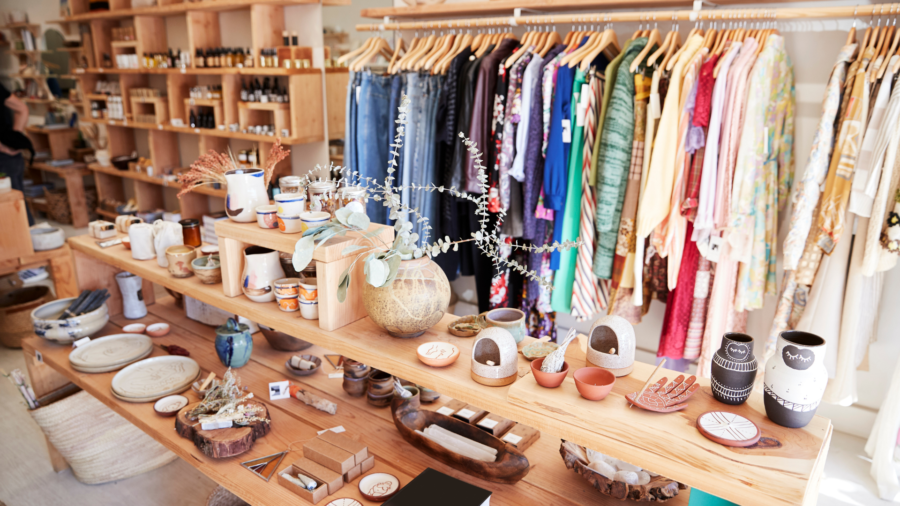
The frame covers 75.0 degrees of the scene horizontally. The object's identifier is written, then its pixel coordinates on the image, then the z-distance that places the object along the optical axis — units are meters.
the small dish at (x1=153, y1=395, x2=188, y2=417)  1.81
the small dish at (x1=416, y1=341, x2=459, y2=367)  1.29
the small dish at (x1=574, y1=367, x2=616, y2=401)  1.11
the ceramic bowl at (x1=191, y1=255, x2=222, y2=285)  1.80
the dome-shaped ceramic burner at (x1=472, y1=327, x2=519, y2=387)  1.23
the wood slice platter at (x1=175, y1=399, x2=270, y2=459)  1.57
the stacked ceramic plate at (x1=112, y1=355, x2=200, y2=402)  1.89
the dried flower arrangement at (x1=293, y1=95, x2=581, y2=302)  1.27
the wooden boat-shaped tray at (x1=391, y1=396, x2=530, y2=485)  1.43
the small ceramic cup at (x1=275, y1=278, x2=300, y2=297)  1.57
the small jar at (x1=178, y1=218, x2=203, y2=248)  2.03
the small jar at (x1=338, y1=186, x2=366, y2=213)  1.50
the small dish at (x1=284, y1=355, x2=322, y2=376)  2.05
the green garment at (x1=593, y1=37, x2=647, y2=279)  2.49
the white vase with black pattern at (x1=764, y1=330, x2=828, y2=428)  1.01
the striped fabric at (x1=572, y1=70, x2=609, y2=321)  2.64
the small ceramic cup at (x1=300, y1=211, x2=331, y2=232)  1.48
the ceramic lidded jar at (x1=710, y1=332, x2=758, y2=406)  1.09
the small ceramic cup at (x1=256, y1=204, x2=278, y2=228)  1.58
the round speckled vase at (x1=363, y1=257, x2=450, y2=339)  1.34
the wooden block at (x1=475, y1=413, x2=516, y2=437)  1.65
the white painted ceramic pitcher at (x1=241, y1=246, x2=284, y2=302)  1.65
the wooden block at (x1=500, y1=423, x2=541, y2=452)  1.62
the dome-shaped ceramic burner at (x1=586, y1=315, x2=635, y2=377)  1.23
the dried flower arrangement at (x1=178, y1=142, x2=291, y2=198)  1.66
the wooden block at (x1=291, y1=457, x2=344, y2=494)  1.44
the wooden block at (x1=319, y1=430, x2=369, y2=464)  1.52
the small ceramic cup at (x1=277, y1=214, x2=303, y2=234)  1.53
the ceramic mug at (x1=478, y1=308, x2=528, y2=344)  1.42
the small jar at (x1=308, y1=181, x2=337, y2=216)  1.58
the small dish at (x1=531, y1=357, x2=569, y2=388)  1.16
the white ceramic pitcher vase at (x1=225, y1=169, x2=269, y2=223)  1.63
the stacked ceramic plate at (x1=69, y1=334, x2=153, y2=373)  2.07
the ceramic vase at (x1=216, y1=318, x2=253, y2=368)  2.05
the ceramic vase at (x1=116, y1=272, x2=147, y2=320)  2.49
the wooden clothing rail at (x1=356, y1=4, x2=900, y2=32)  2.19
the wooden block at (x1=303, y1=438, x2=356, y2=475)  1.47
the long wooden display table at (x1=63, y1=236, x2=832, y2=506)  0.95
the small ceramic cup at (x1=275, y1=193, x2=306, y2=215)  1.52
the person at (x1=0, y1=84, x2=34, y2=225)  5.23
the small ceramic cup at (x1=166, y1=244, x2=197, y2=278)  1.85
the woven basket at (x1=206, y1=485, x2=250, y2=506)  1.86
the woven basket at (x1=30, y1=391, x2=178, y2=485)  2.26
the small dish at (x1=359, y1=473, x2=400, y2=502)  1.43
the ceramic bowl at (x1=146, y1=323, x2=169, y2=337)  2.37
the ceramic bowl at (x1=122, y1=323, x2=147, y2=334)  2.37
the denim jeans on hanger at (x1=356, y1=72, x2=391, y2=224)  3.29
